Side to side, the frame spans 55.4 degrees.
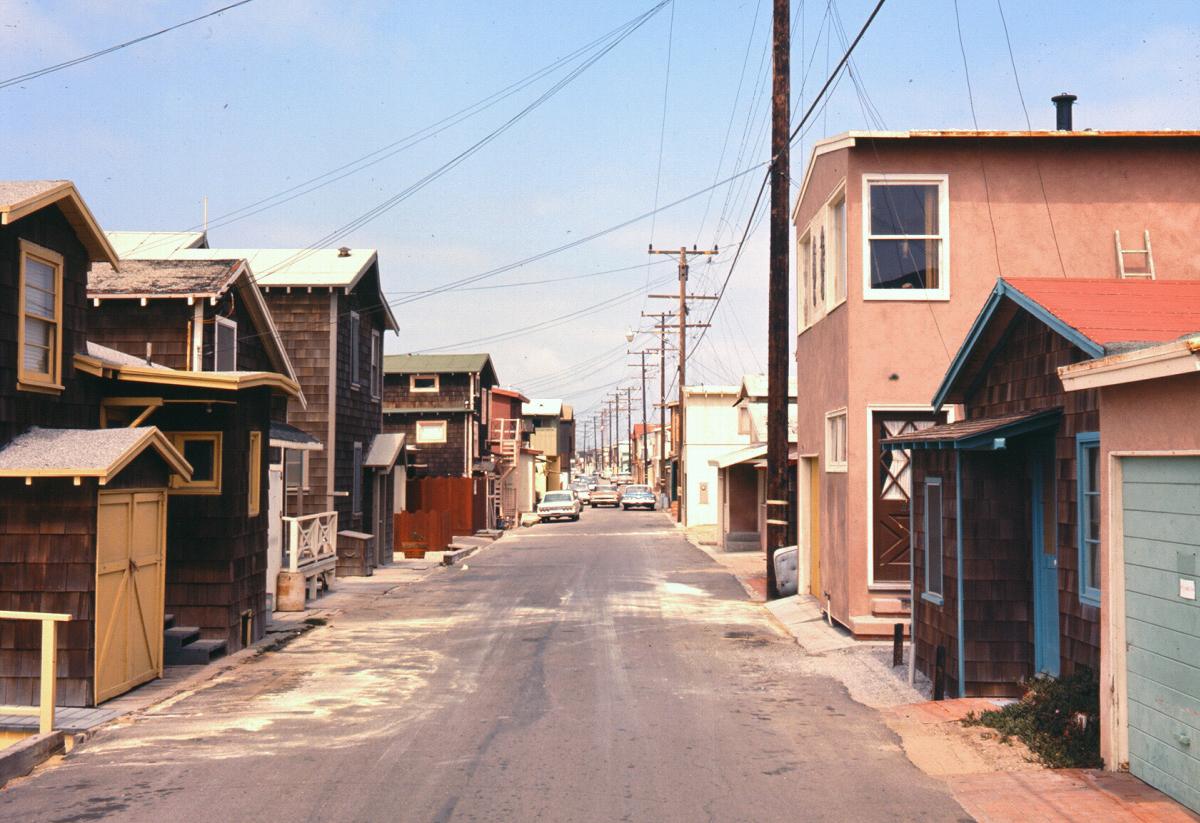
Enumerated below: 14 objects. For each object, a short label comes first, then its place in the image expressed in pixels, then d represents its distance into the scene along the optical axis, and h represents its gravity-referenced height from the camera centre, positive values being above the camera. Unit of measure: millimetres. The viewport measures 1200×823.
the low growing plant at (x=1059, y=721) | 8852 -2045
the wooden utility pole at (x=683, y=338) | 51781 +6493
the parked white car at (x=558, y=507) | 58219 -1706
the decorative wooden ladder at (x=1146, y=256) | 16062 +3024
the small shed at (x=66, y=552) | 11141 -783
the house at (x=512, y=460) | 56531 +739
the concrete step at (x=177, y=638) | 14203 -2069
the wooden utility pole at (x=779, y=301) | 19891 +3015
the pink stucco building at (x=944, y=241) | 16078 +3295
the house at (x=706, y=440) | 51719 +1576
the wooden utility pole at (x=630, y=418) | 134250 +6852
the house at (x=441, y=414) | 47969 +2533
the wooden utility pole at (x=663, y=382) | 68938 +5768
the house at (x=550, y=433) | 87375 +3238
